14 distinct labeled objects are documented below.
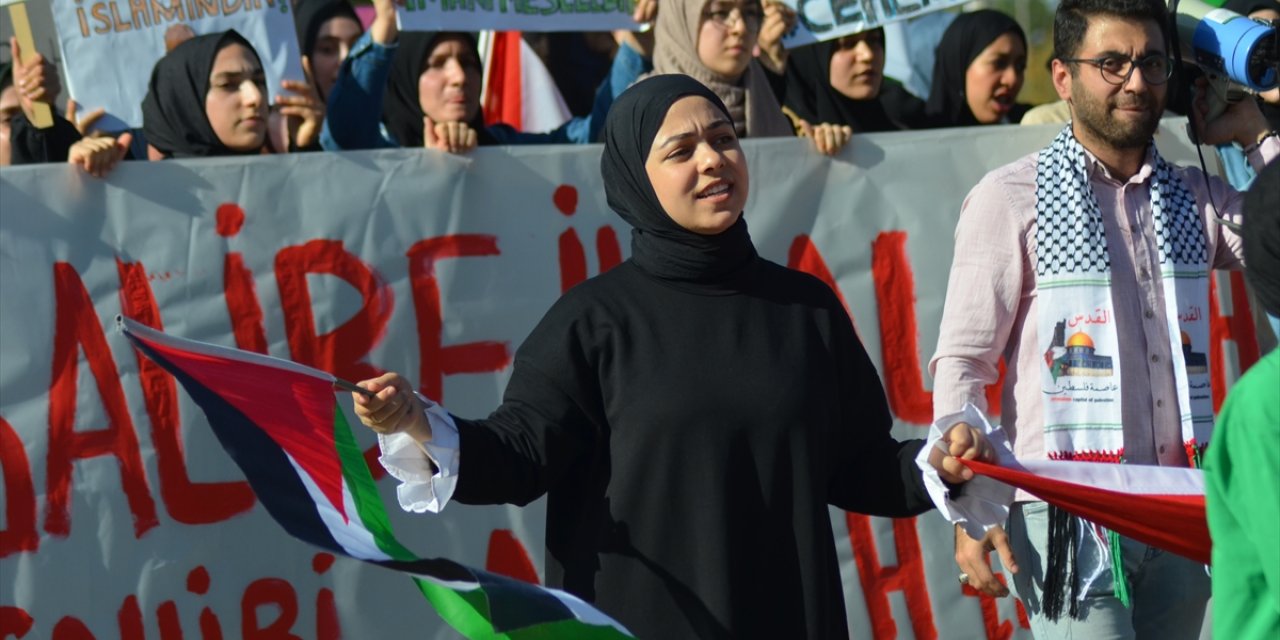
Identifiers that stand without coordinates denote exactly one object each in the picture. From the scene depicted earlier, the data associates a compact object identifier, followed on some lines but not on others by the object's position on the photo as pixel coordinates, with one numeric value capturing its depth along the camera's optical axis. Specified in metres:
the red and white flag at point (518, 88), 13.22
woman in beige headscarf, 10.12
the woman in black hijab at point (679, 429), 5.66
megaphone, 7.57
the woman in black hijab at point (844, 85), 11.41
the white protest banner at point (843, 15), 10.48
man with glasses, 6.89
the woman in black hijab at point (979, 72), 11.76
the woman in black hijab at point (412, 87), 10.41
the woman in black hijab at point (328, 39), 11.97
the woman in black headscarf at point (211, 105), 9.41
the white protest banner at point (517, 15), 9.73
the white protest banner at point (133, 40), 9.63
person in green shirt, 3.97
